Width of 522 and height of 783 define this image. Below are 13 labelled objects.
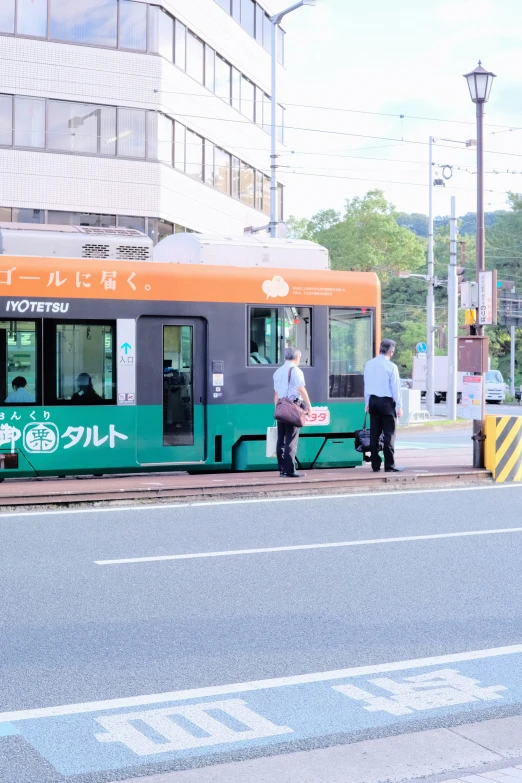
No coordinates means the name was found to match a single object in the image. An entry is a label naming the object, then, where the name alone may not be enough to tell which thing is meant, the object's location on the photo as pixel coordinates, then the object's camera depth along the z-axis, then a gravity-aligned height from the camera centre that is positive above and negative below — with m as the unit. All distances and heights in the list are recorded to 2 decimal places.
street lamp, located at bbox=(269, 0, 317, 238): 29.75 +6.53
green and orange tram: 13.59 +0.35
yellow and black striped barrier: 15.23 -0.96
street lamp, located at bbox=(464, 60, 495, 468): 16.41 +4.49
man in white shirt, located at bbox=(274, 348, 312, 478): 13.62 -0.16
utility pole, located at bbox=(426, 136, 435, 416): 41.44 +1.73
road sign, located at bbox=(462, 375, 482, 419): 15.62 -0.24
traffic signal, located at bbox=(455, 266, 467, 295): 28.17 +2.97
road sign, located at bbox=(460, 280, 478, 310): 15.88 +1.31
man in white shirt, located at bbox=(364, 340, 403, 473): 13.97 -0.15
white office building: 30.77 +8.19
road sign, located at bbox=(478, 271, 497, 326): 15.69 +1.24
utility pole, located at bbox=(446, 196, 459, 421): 33.84 +1.68
